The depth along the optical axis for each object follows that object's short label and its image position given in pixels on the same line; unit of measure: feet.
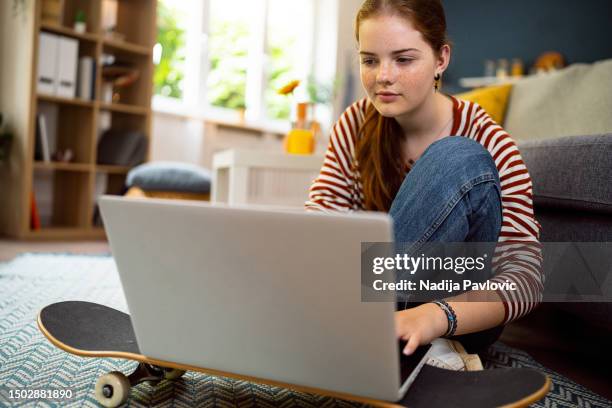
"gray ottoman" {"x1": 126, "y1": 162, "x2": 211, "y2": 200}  8.75
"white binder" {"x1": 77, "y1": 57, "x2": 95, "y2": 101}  9.20
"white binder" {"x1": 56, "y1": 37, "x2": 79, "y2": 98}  8.88
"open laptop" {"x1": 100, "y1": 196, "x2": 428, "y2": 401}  1.71
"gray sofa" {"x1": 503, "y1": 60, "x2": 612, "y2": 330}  3.38
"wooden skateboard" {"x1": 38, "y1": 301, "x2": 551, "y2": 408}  1.89
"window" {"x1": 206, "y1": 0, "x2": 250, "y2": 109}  12.81
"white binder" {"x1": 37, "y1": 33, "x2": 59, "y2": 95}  8.64
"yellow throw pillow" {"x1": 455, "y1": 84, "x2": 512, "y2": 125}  6.84
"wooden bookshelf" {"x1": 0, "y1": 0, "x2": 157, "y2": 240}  8.51
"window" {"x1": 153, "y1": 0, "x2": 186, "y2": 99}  11.72
